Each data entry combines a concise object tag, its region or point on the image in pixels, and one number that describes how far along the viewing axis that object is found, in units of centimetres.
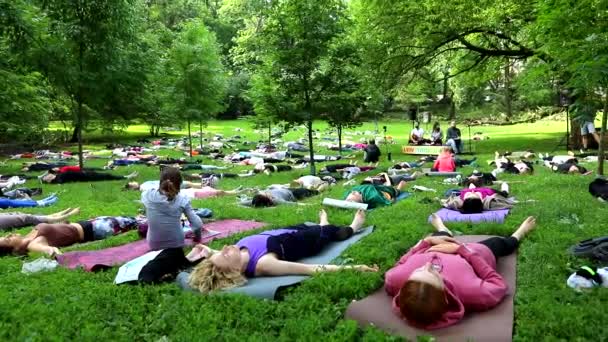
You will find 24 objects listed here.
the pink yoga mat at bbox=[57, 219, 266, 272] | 589
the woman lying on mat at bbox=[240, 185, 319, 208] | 938
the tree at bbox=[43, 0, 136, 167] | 1322
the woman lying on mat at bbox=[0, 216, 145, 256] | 640
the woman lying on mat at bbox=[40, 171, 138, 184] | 1358
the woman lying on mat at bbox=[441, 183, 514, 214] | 764
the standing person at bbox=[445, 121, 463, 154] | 1876
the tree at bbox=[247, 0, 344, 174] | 1356
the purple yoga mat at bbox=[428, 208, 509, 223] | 700
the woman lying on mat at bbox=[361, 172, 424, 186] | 1070
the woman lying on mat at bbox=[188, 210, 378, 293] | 479
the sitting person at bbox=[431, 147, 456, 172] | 1284
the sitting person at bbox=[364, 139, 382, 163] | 1623
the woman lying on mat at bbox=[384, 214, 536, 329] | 379
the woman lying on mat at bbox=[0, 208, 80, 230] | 795
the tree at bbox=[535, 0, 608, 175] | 757
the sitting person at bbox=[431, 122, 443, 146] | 2017
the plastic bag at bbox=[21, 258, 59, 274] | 556
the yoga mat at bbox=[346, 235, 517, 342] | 368
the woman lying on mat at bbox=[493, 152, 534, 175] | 1185
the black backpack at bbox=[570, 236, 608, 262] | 498
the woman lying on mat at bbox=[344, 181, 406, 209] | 888
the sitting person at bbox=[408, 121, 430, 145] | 2066
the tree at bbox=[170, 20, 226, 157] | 2128
